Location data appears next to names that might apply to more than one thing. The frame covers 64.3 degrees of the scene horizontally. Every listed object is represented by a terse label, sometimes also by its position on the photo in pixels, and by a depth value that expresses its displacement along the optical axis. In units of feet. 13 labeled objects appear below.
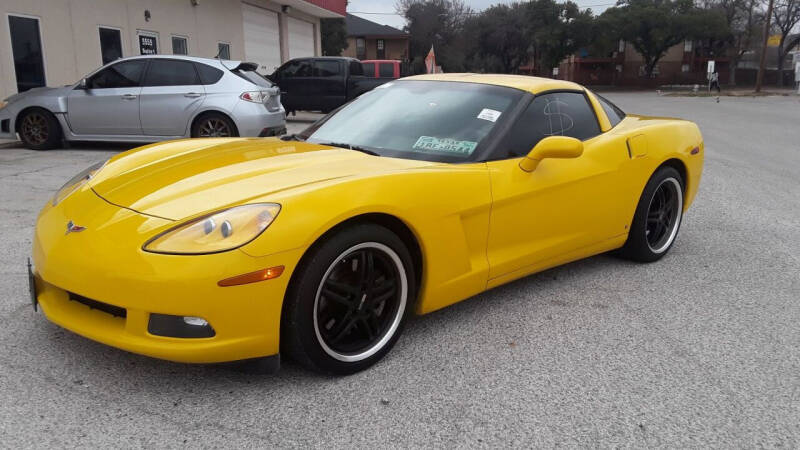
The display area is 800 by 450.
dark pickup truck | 53.16
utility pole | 130.50
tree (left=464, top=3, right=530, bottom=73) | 201.36
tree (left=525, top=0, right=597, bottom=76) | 181.27
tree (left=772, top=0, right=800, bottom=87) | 194.39
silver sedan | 31.48
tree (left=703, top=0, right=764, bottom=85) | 190.90
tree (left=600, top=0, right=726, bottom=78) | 172.24
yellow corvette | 7.71
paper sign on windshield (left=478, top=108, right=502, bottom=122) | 11.56
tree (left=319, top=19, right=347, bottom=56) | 153.89
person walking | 147.02
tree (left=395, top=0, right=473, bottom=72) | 211.20
